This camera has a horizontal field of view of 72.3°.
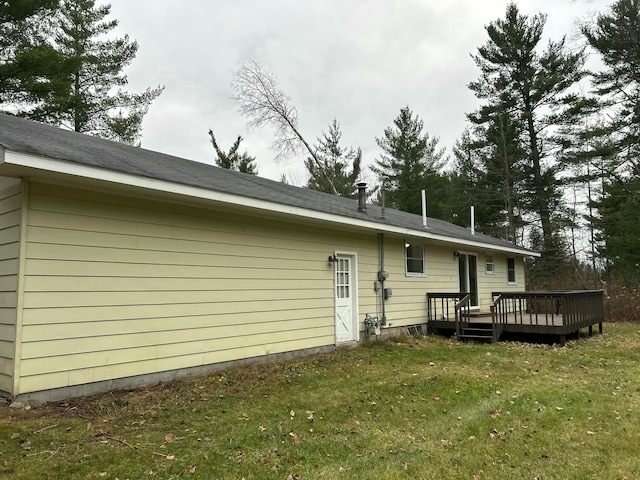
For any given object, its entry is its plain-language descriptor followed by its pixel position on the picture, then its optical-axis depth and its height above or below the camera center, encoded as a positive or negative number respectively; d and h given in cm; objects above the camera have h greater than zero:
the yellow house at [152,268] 466 +25
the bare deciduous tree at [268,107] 2173 +916
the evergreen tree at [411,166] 2405 +658
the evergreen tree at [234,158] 2227 +659
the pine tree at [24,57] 1221 +648
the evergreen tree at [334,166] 2520 +691
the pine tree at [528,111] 2016 +808
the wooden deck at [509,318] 933 -87
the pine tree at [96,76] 1501 +775
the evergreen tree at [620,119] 1431 +637
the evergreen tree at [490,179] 2091 +517
